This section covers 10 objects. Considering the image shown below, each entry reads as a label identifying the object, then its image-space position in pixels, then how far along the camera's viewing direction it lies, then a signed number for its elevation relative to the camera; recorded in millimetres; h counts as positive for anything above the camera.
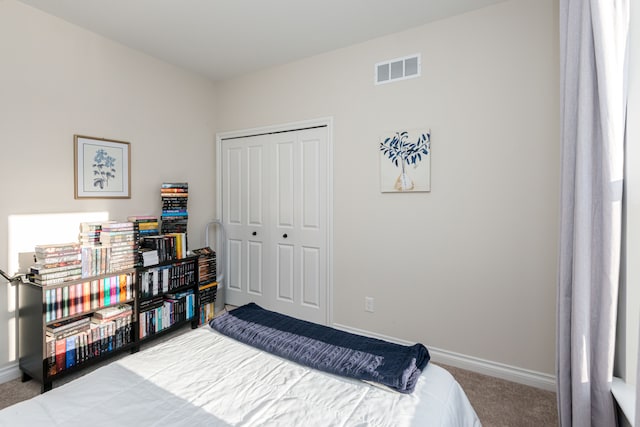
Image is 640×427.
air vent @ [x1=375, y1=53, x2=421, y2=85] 2705 +1195
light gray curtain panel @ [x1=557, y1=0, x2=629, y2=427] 1237 +1
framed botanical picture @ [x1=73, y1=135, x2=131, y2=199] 2697 +354
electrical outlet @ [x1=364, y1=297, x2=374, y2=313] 2971 -899
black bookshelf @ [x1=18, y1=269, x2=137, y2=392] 2158 -909
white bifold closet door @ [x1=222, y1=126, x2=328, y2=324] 3262 -143
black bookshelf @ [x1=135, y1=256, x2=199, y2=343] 2777 -837
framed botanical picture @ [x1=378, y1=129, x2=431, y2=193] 2662 +396
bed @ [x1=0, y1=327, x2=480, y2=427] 1133 -740
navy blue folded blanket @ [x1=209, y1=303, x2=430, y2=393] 1385 -705
